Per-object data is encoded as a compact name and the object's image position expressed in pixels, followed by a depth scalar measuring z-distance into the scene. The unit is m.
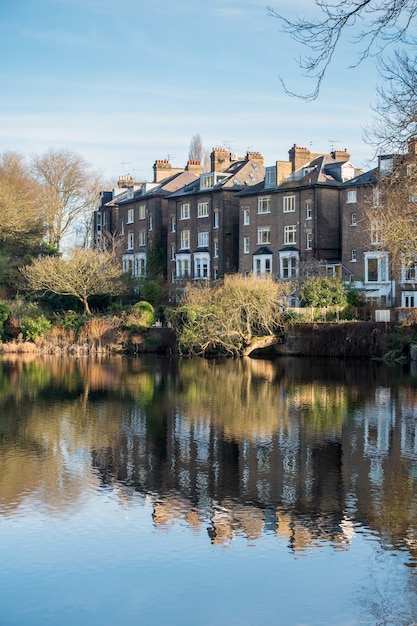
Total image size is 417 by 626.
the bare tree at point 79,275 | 53.12
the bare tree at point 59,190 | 71.31
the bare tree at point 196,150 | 93.50
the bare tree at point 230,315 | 46.78
